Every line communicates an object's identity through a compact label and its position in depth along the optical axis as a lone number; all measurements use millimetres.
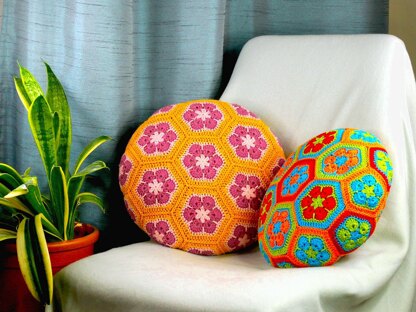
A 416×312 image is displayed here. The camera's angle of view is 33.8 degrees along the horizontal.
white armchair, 1361
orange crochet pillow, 1718
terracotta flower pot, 1620
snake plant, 1499
